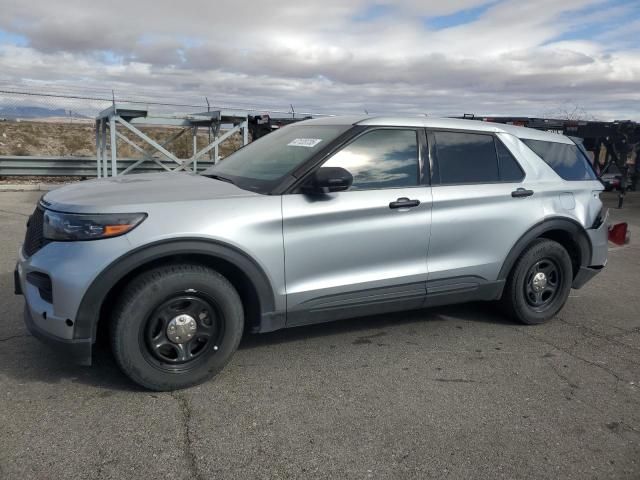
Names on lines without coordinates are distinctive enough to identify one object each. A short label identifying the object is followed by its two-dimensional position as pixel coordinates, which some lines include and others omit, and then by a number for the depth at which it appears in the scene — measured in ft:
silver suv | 10.19
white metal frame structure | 38.42
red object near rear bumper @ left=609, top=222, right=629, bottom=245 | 17.40
